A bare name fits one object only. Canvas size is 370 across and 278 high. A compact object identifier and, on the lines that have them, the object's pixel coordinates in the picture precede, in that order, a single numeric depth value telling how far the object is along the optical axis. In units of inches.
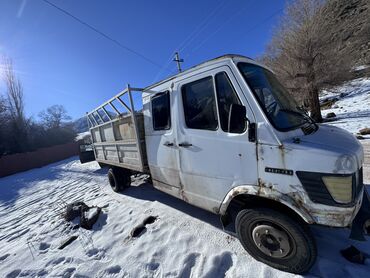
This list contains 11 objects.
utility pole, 570.8
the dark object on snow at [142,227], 133.5
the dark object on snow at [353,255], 85.9
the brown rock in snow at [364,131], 306.0
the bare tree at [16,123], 912.9
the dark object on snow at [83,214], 157.9
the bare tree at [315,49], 475.2
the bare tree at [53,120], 1342.8
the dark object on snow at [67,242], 136.4
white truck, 72.0
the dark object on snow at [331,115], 538.9
